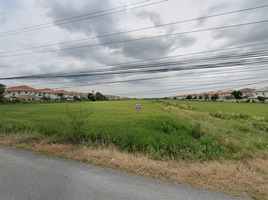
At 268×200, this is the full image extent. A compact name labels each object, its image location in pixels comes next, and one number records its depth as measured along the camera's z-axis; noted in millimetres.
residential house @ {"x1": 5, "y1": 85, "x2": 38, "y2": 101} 55281
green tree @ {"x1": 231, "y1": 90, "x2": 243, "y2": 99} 61328
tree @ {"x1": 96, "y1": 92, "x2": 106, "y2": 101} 83638
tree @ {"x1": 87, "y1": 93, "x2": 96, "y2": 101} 80625
